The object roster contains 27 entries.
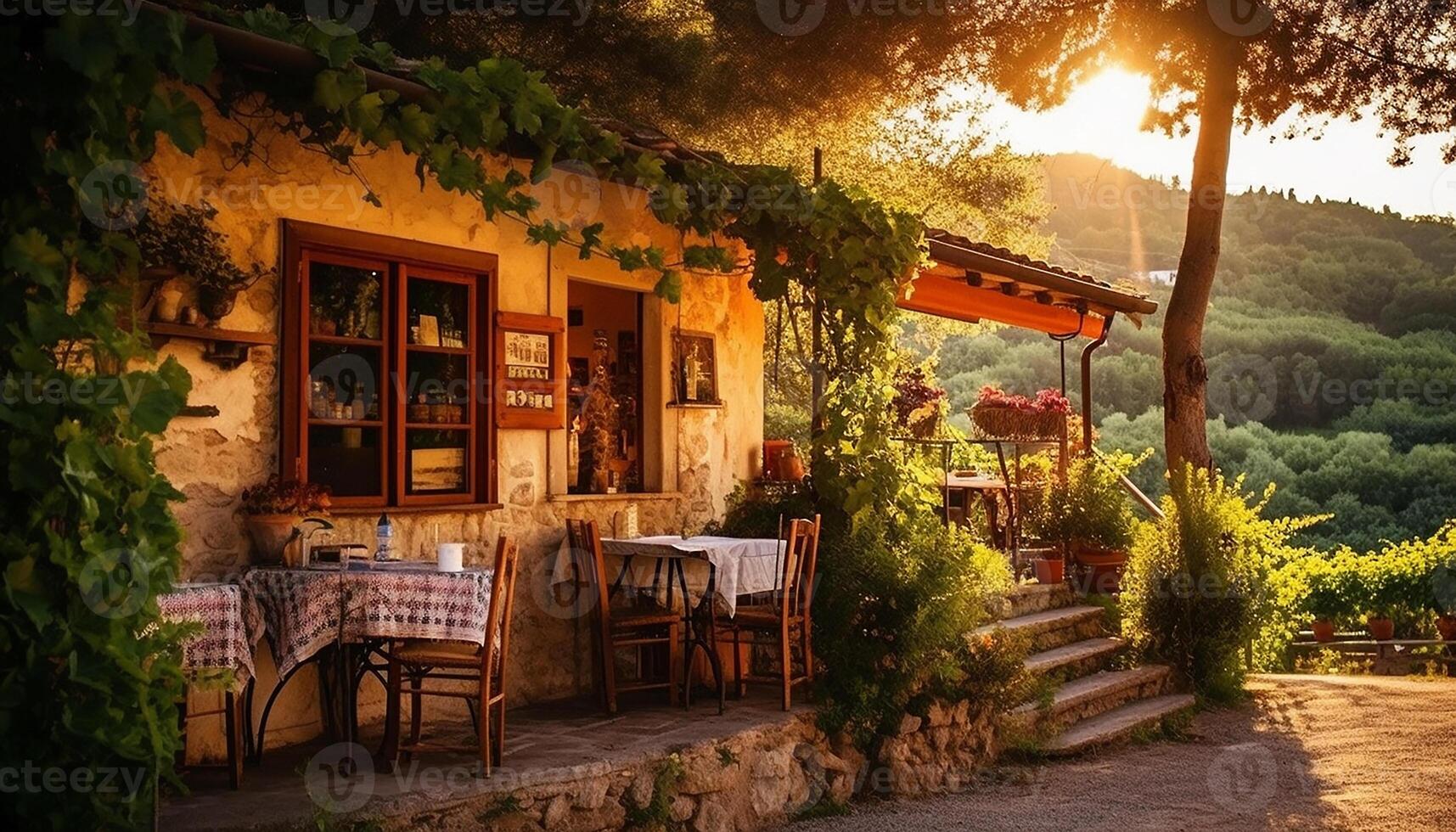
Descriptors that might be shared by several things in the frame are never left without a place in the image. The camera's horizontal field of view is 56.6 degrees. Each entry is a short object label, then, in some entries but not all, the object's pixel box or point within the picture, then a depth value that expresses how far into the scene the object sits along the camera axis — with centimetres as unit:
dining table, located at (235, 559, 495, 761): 546
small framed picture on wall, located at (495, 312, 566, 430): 712
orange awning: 1005
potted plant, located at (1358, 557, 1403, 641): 1418
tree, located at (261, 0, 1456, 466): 1054
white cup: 564
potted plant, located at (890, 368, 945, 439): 1064
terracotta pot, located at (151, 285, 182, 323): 541
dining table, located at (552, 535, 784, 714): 693
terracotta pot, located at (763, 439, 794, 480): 896
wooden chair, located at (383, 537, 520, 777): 538
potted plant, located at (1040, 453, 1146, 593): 1097
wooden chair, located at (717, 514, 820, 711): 689
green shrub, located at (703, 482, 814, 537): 782
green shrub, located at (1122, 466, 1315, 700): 991
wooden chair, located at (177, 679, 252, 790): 514
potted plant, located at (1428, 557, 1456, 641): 1355
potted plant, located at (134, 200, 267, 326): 531
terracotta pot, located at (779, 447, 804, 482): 888
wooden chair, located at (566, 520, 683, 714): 676
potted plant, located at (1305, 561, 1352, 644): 1446
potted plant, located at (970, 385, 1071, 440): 1079
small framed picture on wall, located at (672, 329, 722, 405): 834
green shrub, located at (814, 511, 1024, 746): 706
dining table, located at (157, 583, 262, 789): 502
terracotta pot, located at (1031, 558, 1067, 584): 1051
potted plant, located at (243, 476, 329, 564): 569
